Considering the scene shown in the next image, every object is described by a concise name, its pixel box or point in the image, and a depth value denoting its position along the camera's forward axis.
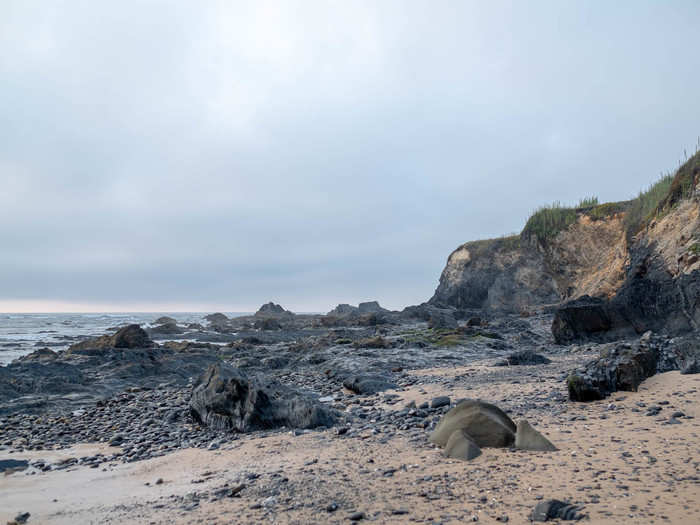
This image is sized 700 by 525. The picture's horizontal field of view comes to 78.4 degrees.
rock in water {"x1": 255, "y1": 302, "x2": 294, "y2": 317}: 85.56
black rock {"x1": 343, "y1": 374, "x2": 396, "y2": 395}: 11.55
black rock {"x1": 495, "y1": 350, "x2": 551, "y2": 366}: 13.66
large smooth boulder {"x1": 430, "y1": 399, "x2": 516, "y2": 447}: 5.68
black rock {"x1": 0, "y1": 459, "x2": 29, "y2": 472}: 7.63
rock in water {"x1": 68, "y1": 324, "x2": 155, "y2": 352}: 24.58
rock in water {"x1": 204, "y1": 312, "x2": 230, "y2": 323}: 75.54
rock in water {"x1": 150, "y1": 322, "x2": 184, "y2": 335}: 44.83
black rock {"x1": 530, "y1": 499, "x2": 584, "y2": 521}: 3.67
